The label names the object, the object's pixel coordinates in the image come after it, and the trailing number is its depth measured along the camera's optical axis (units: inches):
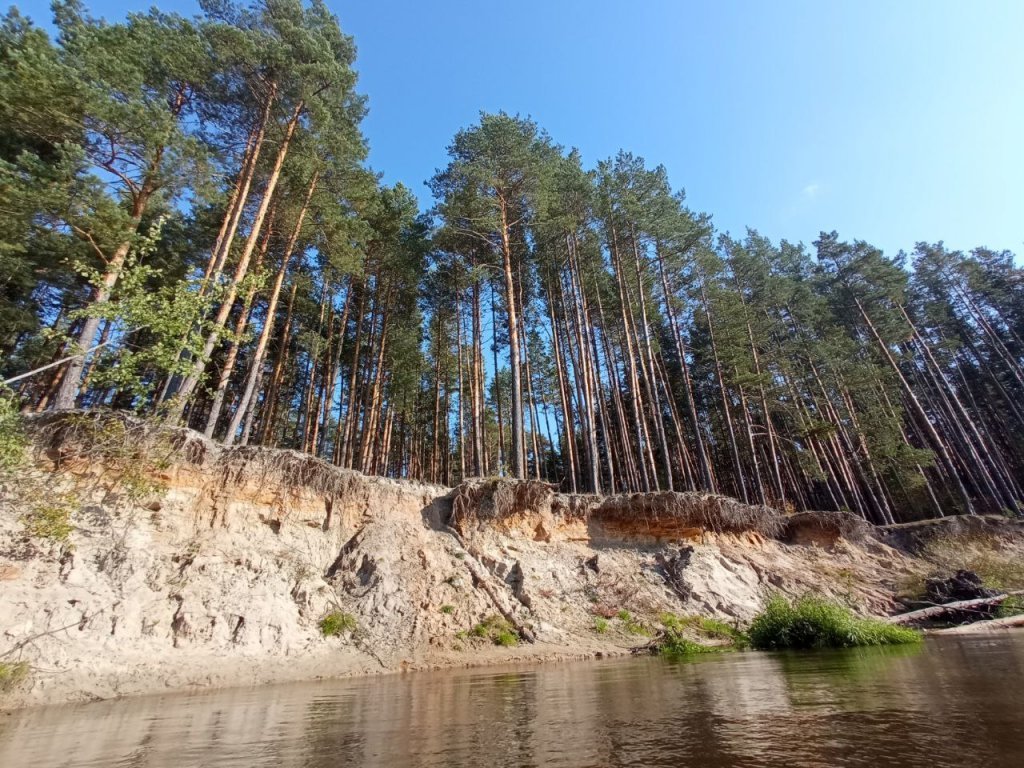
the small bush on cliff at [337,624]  461.1
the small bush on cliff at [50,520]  363.6
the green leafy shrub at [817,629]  454.0
